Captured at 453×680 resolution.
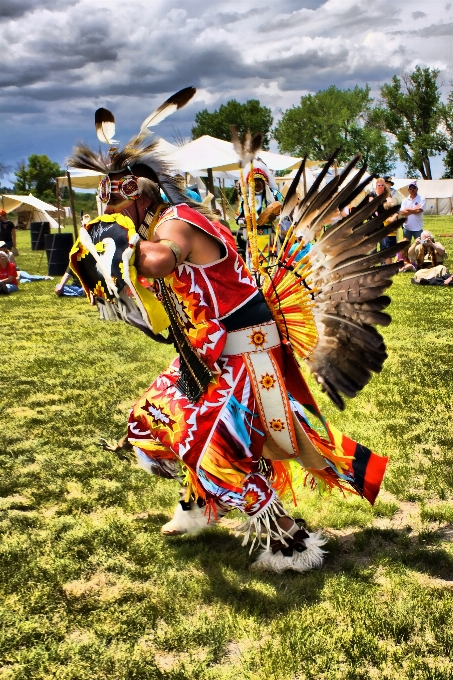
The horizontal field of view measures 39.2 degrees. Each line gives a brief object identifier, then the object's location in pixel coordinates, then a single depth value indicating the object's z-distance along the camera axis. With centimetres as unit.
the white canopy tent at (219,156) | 1125
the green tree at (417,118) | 5669
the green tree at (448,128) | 5431
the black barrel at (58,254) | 1401
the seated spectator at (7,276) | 1136
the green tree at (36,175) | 6725
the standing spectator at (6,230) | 1423
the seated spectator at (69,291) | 1072
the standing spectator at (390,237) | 1023
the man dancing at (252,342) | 246
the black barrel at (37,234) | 1945
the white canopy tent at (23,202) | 2759
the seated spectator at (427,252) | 1053
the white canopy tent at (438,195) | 3903
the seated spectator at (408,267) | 1176
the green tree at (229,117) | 7306
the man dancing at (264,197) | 696
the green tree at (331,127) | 6250
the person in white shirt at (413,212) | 1176
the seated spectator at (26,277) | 1290
